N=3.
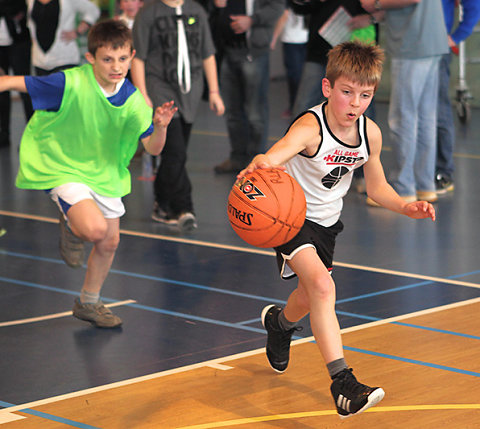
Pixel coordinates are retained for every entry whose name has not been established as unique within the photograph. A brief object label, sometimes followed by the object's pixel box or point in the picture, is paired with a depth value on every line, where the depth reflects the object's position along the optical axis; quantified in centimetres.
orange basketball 790
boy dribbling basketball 783
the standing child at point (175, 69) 1493
